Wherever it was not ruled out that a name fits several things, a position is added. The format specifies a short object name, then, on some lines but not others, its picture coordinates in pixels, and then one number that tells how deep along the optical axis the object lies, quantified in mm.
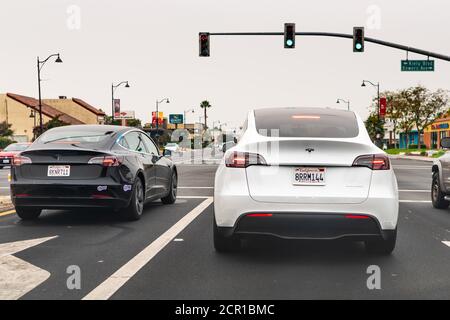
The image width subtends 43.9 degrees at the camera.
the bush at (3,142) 63825
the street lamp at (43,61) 39344
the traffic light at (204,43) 23578
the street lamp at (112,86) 59531
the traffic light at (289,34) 22656
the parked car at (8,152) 28152
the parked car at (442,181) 10750
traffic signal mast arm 22750
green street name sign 27406
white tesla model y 5633
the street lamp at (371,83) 64062
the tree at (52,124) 75975
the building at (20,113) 86562
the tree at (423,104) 73000
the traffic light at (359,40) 22625
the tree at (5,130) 76875
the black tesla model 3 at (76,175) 8336
